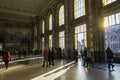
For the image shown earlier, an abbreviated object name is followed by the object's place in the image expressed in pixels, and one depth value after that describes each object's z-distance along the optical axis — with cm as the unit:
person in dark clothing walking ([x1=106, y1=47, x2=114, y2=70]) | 486
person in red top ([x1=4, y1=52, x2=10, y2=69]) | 550
